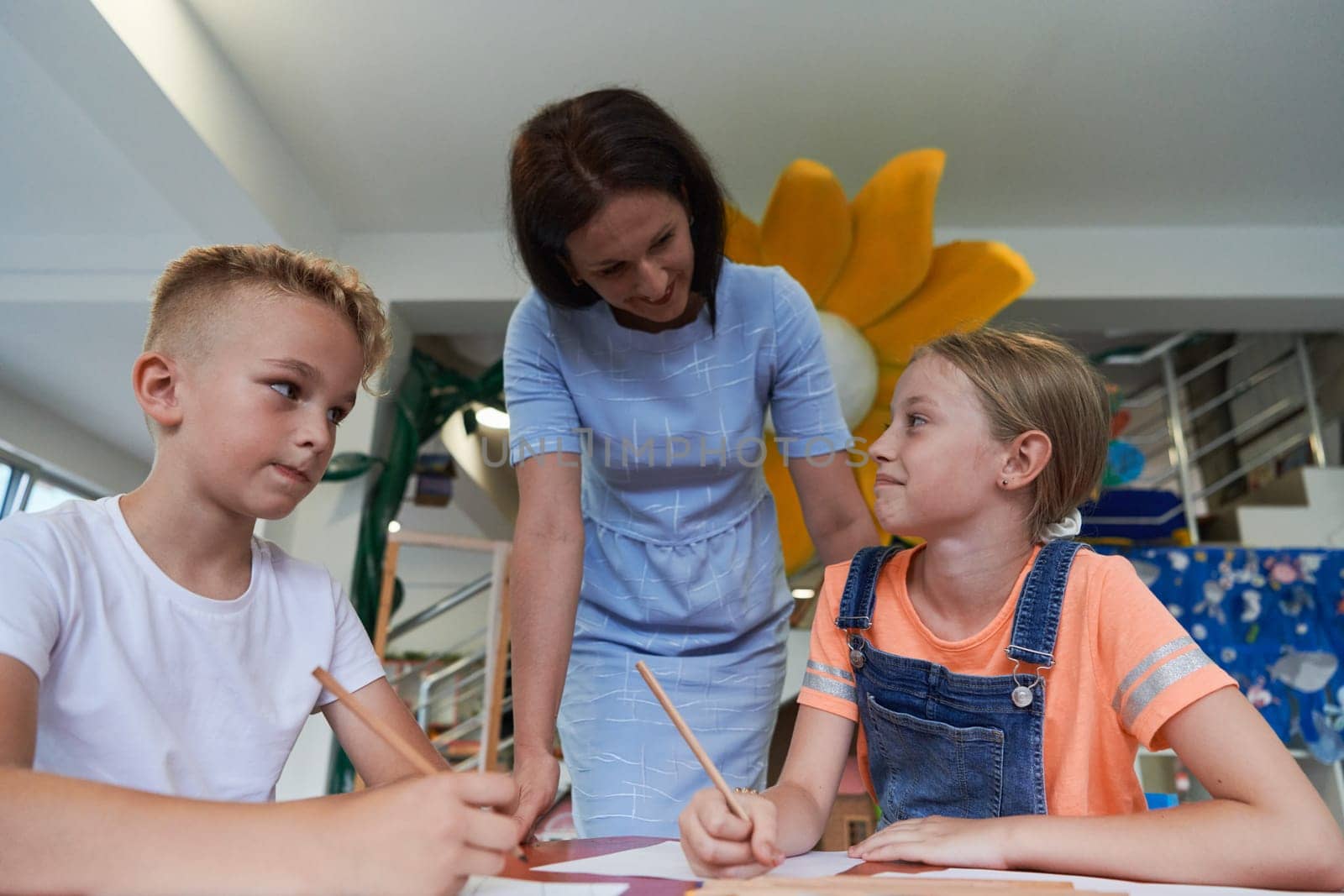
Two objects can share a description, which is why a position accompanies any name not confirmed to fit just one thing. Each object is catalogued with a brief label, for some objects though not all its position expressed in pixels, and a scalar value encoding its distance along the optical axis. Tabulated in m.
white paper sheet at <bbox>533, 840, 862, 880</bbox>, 0.65
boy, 0.53
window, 4.23
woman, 1.20
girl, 0.70
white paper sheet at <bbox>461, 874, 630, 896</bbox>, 0.56
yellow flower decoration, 2.61
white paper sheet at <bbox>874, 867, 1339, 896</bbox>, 0.62
